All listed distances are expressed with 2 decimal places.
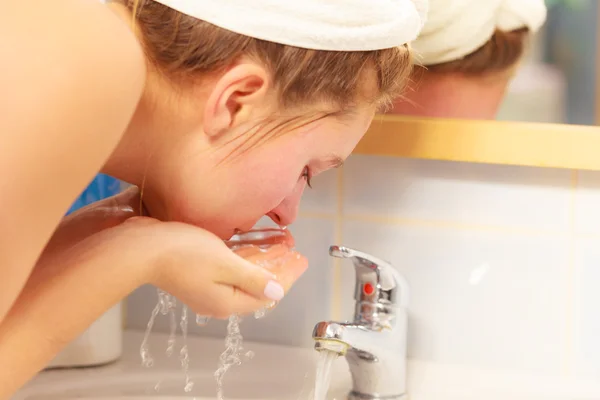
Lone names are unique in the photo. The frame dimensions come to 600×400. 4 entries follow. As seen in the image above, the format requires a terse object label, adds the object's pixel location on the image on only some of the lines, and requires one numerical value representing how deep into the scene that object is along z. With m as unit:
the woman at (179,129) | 1.14
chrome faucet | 1.38
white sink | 1.44
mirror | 1.43
